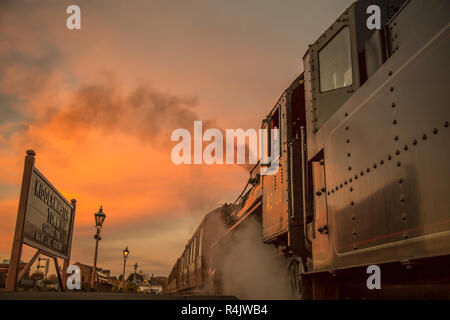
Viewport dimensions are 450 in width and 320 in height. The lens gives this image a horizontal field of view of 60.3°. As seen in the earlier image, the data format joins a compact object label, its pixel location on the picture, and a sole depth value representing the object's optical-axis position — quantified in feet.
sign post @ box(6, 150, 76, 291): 17.53
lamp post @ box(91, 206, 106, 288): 42.17
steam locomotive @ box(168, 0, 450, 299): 7.92
